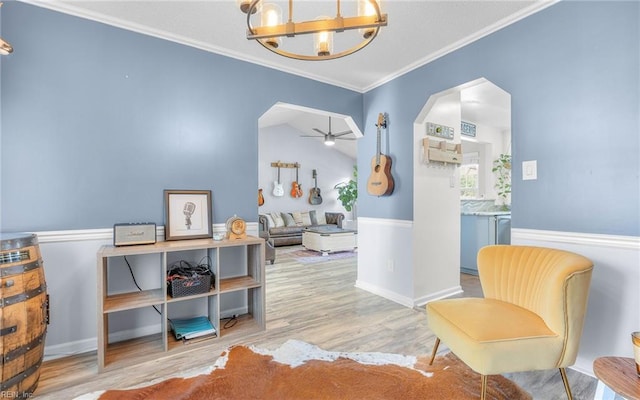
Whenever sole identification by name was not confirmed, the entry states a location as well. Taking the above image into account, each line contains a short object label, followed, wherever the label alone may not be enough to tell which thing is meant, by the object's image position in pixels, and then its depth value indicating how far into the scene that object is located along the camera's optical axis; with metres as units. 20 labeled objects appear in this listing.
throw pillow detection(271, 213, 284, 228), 7.21
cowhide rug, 1.57
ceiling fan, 6.42
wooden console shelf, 1.93
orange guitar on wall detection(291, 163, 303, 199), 8.01
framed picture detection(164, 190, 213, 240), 2.34
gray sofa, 6.69
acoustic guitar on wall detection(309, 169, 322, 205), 8.33
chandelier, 1.17
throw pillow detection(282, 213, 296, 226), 7.41
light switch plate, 2.04
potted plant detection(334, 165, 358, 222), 8.01
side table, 0.98
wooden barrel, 1.44
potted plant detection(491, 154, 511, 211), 4.79
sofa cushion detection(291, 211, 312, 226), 7.63
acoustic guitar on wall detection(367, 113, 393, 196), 3.13
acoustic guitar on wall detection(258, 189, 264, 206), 7.23
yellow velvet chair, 1.36
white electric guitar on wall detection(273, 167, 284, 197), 7.69
